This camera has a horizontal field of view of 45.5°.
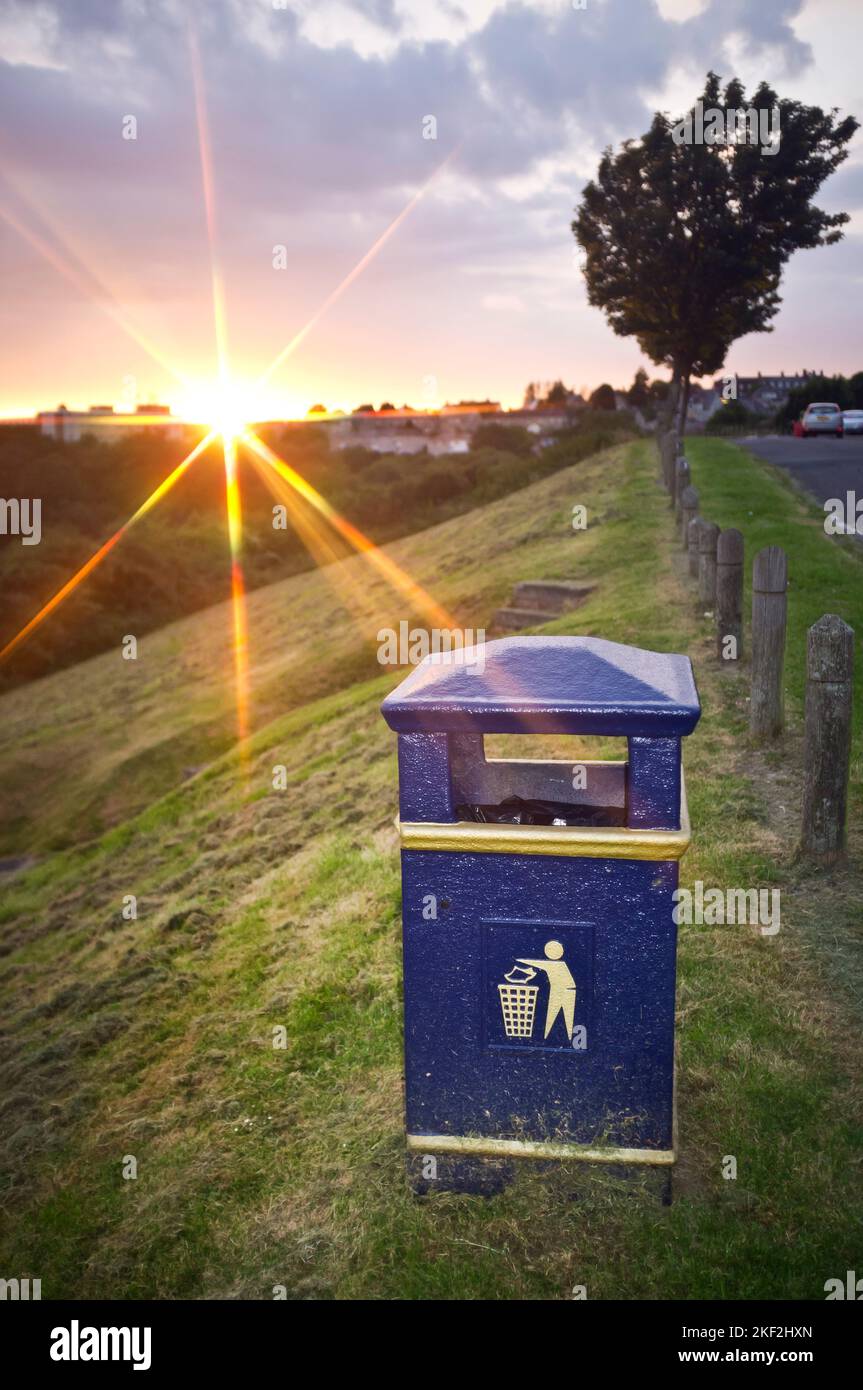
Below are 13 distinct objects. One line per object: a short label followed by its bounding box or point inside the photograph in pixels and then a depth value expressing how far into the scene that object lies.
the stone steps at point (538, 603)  12.84
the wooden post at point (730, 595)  8.49
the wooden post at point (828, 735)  5.40
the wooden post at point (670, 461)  18.86
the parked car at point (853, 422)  31.50
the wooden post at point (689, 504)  13.21
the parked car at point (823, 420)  32.66
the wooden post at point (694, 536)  10.87
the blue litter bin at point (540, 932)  3.23
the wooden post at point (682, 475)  16.25
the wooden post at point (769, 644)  6.96
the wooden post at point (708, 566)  10.10
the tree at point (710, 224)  29.83
